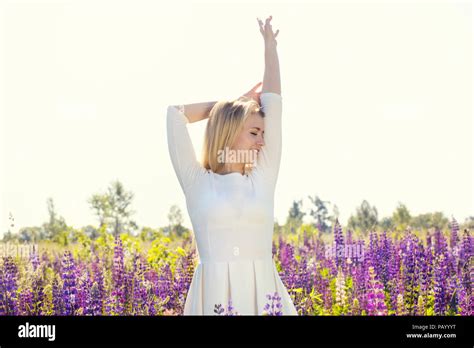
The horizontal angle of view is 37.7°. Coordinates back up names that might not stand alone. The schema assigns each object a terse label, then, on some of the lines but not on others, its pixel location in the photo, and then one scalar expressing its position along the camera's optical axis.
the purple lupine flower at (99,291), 4.62
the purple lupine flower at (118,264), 5.15
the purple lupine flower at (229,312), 3.28
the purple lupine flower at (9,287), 4.95
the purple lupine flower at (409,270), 4.88
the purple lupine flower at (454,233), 6.13
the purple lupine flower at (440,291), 4.79
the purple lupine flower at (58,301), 4.74
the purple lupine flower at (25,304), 4.85
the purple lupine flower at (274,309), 3.18
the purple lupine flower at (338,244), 5.68
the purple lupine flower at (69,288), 4.67
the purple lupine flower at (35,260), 5.76
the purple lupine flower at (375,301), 3.89
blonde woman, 3.66
